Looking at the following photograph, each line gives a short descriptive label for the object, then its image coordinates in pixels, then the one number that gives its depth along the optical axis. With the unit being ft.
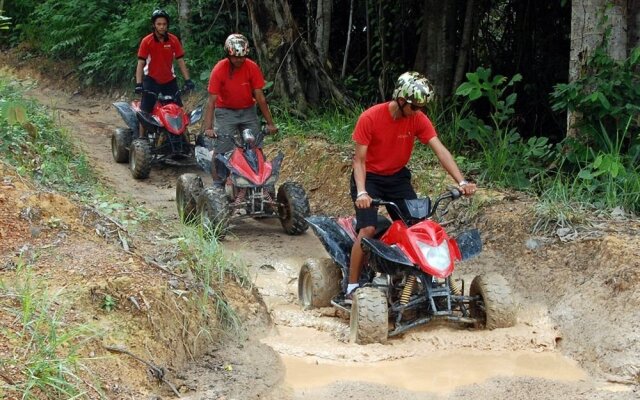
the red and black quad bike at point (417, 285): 35.94
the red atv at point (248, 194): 52.41
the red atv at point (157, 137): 69.56
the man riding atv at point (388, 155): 37.52
